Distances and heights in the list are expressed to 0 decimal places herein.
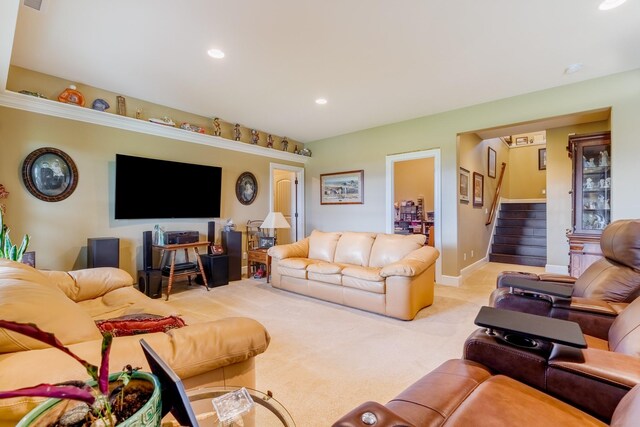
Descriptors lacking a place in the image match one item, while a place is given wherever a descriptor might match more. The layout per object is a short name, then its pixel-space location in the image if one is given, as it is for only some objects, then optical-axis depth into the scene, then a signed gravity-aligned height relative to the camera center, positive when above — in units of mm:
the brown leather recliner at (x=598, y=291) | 1712 -492
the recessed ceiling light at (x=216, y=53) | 2847 +1626
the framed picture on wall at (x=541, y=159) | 7664 +1579
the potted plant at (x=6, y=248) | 2717 -303
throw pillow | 1481 -585
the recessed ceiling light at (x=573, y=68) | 3146 +1654
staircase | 6223 -400
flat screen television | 3926 +413
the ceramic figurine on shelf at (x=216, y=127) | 4910 +1516
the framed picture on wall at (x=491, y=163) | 6578 +1279
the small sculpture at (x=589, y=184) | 3744 +443
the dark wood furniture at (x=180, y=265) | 4027 -724
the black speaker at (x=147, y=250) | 4070 -466
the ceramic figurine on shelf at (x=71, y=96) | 3455 +1438
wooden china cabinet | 3527 +349
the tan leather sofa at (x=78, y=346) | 893 -482
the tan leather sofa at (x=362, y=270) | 3172 -649
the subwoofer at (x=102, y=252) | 3502 -435
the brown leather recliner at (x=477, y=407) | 832 -647
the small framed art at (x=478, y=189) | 5676 +581
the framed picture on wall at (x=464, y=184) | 4809 +589
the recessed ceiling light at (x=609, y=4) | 2191 +1633
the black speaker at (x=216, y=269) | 4508 -809
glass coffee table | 1018 -716
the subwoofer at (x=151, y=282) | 3879 -883
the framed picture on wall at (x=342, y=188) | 5785 +614
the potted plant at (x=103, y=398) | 505 -405
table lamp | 4978 -67
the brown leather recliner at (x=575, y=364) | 1005 -561
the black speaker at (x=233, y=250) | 4840 -550
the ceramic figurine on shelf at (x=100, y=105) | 3703 +1426
